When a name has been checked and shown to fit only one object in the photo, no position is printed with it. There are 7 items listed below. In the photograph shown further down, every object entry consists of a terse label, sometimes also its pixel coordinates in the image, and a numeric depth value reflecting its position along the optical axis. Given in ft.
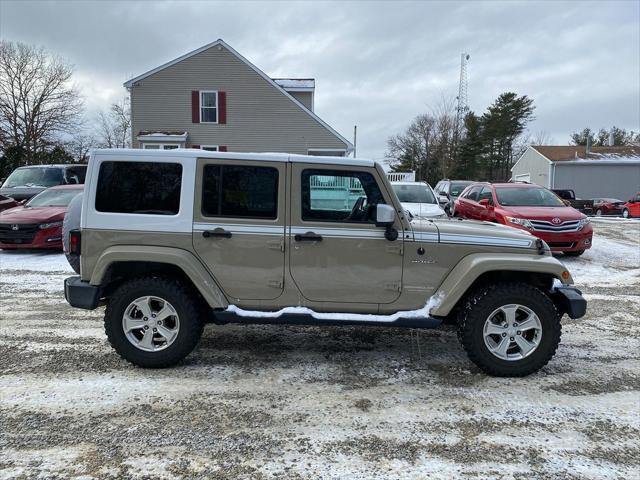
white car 33.04
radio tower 157.75
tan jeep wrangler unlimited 12.99
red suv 30.71
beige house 74.38
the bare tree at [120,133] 154.20
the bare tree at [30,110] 112.16
